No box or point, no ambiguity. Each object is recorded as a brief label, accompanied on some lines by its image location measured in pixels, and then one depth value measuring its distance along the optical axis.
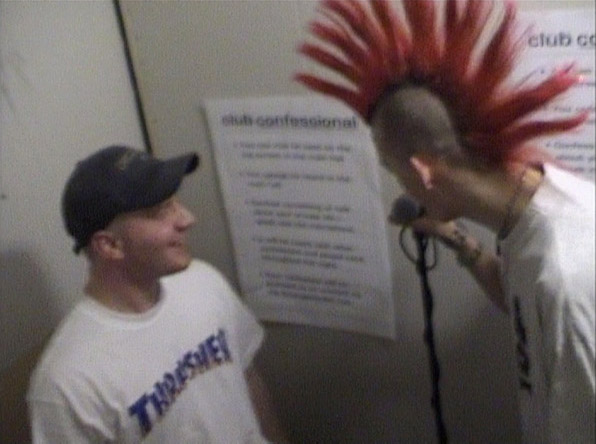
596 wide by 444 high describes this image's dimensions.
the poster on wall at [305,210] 1.49
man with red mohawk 0.95
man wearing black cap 1.24
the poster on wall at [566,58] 1.19
